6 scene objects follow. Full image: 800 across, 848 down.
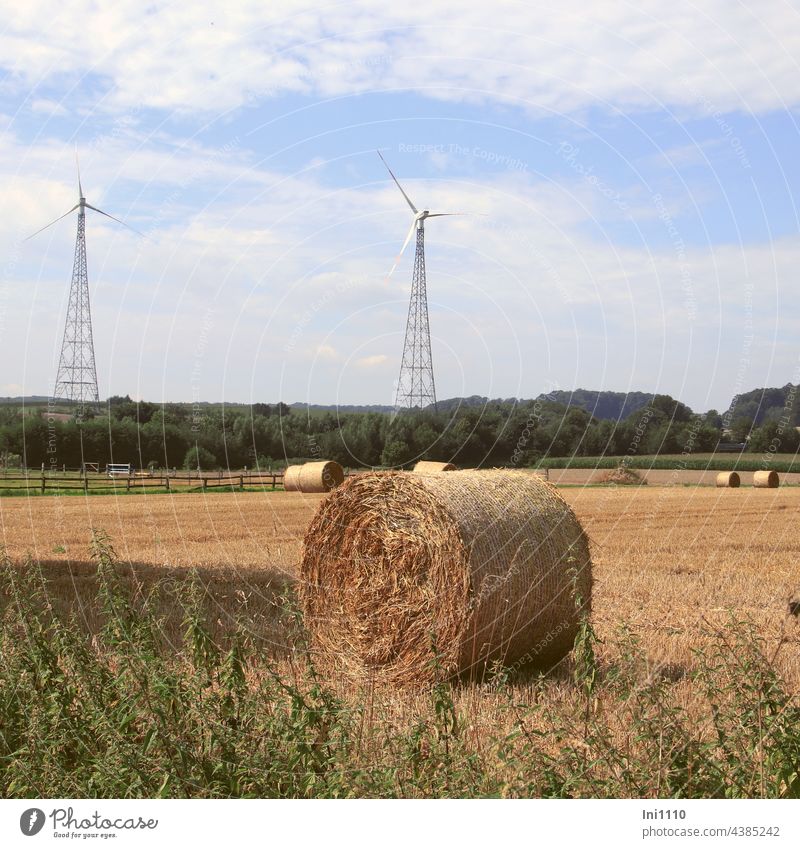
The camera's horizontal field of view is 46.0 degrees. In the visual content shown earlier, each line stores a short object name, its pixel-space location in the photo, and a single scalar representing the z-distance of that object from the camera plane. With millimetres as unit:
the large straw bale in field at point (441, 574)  8359
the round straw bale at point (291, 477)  35031
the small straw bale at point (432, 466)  25250
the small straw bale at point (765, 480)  44844
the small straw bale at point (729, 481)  46312
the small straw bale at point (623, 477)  47156
